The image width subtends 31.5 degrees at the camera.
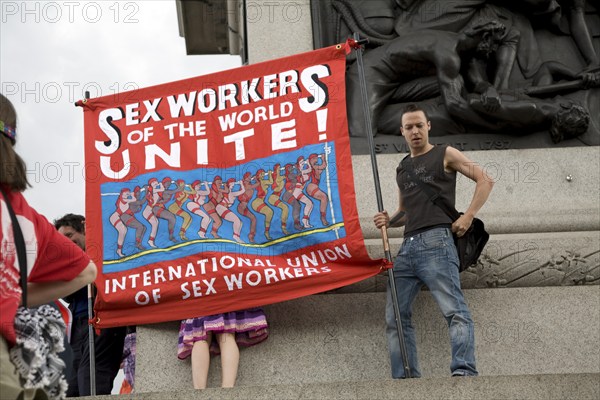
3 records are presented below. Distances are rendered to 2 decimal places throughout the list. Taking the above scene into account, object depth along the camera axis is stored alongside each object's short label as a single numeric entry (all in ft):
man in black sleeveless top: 22.34
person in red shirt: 11.61
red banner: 23.99
